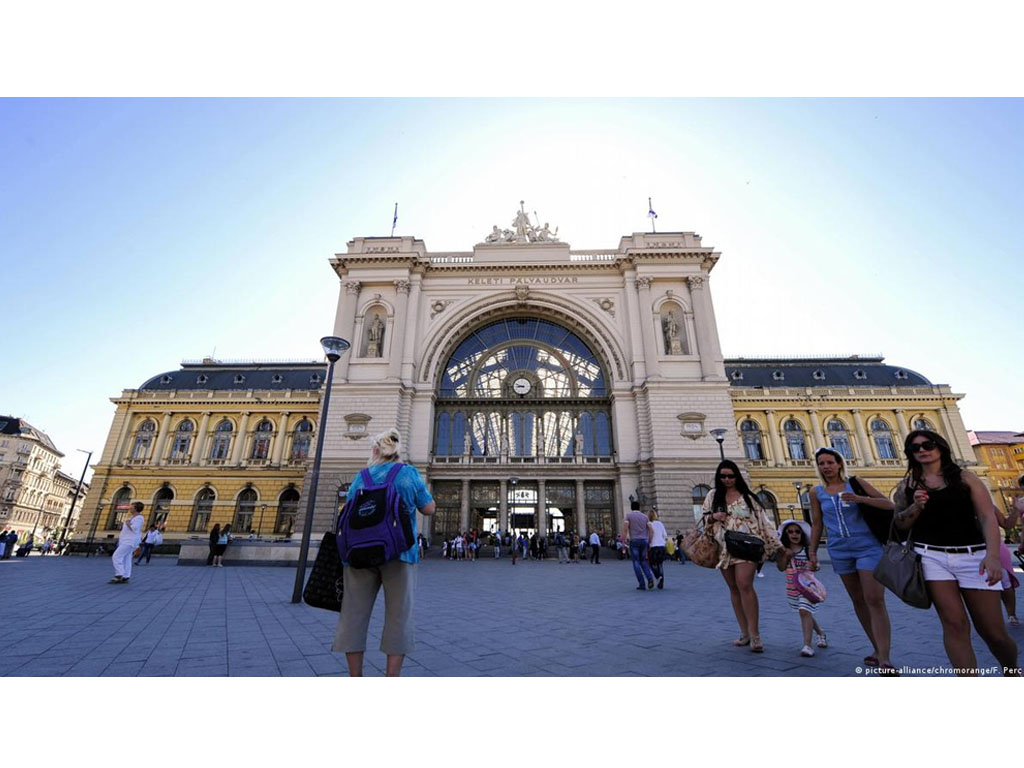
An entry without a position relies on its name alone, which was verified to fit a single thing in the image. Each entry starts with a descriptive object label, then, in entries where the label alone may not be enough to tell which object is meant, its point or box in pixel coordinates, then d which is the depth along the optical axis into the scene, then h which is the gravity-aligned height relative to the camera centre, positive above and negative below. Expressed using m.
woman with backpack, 3.01 -0.35
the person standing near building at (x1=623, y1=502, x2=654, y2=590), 10.18 +0.13
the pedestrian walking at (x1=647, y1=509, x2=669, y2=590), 10.63 +0.10
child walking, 4.51 -0.08
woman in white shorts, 2.86 -0.01
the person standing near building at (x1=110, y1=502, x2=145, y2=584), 10.01 -0.03
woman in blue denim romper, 3.73 +0.04
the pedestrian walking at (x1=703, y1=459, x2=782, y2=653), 4.42 +0.19
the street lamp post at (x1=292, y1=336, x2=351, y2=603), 8.04 +1.59
